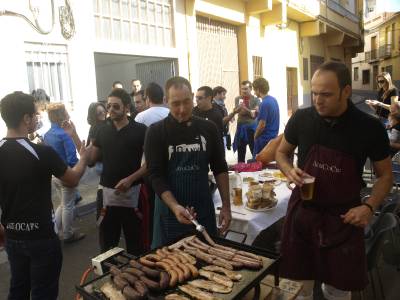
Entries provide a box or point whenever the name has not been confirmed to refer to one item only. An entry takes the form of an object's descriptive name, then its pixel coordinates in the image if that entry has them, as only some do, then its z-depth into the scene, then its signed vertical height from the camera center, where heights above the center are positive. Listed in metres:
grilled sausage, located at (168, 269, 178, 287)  1.95 -0.92
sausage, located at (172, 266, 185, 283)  1.98 -0.91
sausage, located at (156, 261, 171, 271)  2.06 -0.90
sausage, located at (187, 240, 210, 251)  2.30 -0.89
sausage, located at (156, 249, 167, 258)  2.21 -0.90
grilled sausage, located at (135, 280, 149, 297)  1.81 -0.90
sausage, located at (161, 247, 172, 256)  2.25 -0.90
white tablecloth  3.48 -1.15
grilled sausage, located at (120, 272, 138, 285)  1.90 -0.89
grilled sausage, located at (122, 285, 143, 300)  1.77 -0.90
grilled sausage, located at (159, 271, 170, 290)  1.92 -0.91
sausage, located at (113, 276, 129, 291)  1.87 -0.89
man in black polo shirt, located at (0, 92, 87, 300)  2.50 -0.63
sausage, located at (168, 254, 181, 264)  2.13 -0.89
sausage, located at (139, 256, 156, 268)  2.11 -0.89
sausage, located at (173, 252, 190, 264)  2.13 -0.90
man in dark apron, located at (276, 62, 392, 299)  2.37 -0.56
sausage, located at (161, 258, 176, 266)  2.10 -0.89
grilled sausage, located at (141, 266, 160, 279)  1.99 -0.89
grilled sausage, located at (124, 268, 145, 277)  1.99 -0.89
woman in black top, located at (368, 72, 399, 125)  7.80 -0.07
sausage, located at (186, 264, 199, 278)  2.04 -0.92
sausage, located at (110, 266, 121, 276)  2.01 -0.89
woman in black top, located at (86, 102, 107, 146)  5.05 -0.10
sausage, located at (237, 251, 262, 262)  2.15 -0.91
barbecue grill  1.85 -0.94
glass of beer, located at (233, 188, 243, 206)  3.86 -0.99
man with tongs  2.74 -0.42
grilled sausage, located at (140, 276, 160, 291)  1.90 -0.91
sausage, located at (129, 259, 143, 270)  2.07 -0.89
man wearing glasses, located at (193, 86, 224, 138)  6.07 -0.10
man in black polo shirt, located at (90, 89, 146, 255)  3.54 -0.59
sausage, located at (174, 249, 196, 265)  2.15 -0.90
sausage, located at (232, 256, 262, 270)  2.07 -0.91
